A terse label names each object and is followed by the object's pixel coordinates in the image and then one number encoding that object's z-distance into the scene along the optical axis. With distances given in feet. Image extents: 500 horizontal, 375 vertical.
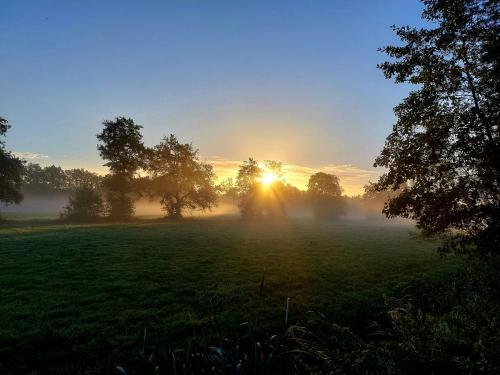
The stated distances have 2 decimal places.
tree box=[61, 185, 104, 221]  201.87
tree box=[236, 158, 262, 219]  280.10
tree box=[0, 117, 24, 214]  184.55
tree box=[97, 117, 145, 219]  209.46
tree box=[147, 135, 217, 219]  228.22
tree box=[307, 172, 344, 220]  358.23
